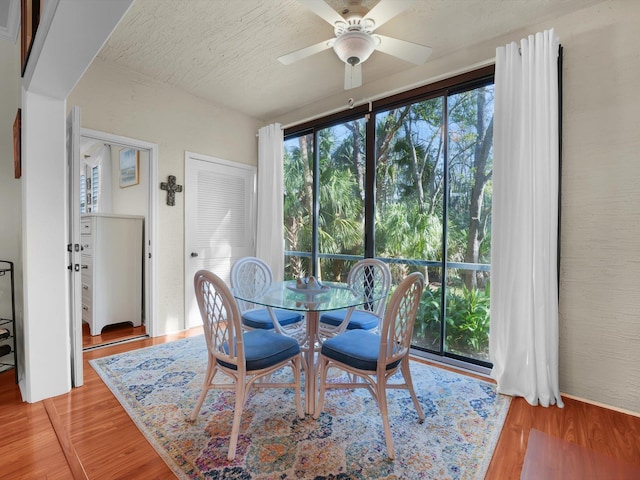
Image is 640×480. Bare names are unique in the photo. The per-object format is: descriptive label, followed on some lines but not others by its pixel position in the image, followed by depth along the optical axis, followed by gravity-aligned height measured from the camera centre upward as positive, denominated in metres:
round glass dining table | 1.87 -0.41
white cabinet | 3.39 -0.37
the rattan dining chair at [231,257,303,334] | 2.38 -0.45
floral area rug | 1.52 -1.10
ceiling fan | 1.74 +1.24
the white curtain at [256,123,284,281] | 3.93 +0.47
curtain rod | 2.50 +1.36
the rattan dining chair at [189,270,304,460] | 1.64 -0.65
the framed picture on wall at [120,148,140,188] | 4.02 +0.91
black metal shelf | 2.31 -0.81
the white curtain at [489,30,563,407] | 2.14 +0.10
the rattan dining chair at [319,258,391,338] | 2.40 -0.62
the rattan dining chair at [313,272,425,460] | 1.66 -0.65
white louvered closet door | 3.65 +0.25
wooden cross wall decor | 3.42 +0.53
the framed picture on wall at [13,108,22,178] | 2.15 +0.65
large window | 2.69 +0.37
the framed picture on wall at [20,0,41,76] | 1.65 +1.18
